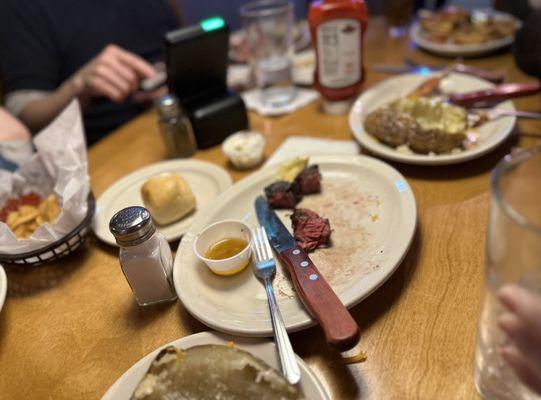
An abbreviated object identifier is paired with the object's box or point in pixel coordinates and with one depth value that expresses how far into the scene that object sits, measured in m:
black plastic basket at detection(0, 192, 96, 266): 0.79
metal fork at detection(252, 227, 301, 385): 0.55
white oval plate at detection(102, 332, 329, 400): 0.53
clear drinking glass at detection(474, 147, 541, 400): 0.40
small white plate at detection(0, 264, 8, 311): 0.73
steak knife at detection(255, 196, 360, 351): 0.54
